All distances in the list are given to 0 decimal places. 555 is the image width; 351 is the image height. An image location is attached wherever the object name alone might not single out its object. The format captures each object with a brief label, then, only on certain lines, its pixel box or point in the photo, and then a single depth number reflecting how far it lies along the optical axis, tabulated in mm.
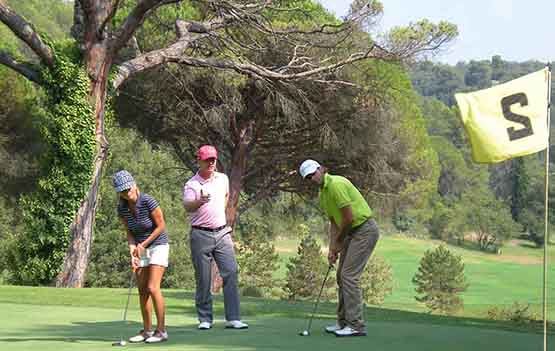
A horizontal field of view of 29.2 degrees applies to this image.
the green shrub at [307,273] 45531
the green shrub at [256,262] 51062
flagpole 8875
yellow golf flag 8750
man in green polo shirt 11023
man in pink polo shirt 11328
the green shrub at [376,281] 57181
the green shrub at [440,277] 58125
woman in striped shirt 10148
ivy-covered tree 26625
